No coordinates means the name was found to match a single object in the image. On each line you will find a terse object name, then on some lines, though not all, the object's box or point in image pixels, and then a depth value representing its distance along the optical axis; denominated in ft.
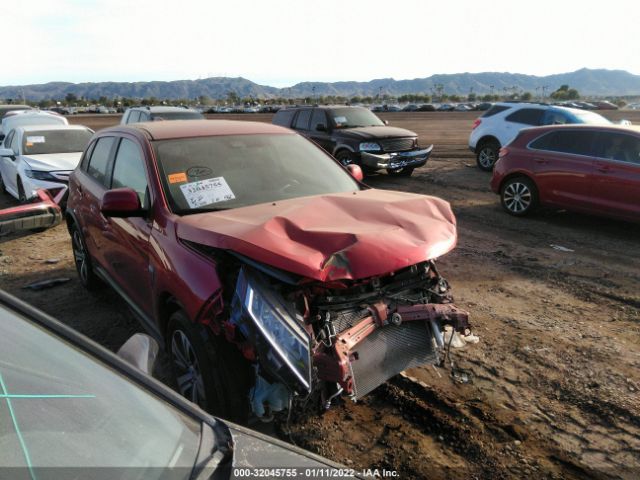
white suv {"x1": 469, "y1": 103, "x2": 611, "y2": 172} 36.27
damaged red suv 8.23
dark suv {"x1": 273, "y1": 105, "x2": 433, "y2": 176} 35.37
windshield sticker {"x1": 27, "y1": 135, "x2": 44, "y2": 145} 29.99
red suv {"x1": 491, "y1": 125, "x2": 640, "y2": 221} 22.58
